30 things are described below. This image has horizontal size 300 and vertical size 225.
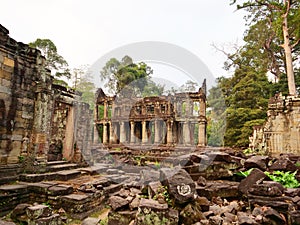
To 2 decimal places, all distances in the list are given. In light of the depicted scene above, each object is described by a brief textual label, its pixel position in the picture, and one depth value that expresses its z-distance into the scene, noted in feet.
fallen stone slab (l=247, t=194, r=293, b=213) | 11.17
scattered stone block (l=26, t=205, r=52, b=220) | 12.01
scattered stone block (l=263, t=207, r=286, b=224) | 10.20
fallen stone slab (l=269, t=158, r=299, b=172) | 17.67
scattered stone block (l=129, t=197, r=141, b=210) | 12.40
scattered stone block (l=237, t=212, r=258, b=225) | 9.77
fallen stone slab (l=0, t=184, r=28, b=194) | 17.47
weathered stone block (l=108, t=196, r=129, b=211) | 12.39
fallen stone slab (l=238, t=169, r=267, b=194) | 13.84
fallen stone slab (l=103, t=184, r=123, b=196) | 20.94
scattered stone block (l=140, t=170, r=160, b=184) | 15.33
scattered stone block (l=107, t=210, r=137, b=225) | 11.80
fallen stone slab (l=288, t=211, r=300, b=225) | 9.80
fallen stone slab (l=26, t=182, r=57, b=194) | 18.42
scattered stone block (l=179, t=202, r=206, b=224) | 10.47
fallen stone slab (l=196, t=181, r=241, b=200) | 14.16
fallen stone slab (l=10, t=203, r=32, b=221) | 14.17
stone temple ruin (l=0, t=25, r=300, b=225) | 11.16
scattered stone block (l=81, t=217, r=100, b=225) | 12.56
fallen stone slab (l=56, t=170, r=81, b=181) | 23.57
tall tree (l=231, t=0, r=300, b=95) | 47.84
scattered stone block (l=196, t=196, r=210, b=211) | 11.78
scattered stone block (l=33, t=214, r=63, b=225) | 11.74
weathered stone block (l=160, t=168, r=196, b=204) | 10.97
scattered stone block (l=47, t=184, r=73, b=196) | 17.83
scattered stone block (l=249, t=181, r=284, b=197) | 12.11
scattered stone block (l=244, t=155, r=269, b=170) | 18.12
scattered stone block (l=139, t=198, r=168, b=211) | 10.28
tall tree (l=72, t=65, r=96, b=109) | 124.16
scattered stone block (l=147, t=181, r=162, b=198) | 12.26
